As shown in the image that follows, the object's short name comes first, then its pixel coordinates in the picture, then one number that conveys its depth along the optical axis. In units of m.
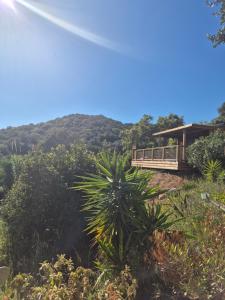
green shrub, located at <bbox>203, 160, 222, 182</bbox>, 7.97
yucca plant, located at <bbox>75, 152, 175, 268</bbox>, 2.99
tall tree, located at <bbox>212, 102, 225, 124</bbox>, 26.41
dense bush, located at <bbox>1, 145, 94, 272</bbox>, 4.17
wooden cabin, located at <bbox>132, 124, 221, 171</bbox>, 11.38
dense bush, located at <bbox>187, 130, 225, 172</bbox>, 9.62
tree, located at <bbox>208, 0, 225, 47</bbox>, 5.74
